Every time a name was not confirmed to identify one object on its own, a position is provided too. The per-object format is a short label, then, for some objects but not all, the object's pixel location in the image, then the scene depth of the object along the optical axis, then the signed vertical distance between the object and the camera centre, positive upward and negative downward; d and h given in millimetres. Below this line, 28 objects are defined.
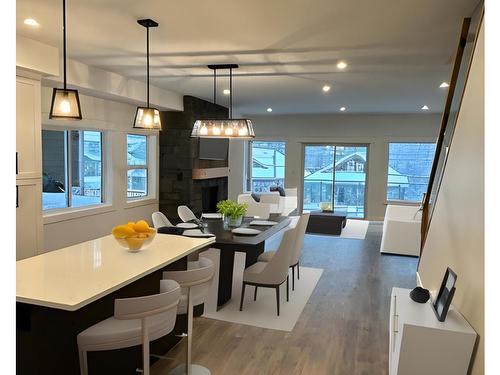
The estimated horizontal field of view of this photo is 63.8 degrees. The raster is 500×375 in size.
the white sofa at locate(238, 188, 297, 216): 9055 -911
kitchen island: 1981 -675
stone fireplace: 7977 -61
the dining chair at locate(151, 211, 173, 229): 5152 -810
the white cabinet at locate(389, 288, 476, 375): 2122 -961
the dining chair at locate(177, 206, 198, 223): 5643 -787
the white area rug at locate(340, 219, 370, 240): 8512 -1493
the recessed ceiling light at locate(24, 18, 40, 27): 3598 +1202
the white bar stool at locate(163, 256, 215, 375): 2547 -910
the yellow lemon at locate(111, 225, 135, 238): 2723 -508
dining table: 3997 -800
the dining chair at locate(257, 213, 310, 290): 4554 -999
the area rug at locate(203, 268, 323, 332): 3962 -1569
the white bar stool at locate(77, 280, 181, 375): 2006 -923
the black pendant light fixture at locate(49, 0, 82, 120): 2760 +342
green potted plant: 4789 -627
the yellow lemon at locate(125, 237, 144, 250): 2715 -575
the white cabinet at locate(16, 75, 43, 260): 4008 -145
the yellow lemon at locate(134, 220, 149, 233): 2760 -481
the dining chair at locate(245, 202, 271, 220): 5945 -729
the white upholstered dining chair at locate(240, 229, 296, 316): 4051 -1122
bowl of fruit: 2723 -530
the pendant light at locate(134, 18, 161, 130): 3779 +366
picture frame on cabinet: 2219 -741
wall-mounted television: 8438 +245
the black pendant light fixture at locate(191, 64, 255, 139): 5121 +407
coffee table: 8664 -1301
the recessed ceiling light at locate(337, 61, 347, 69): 4927 +1245
